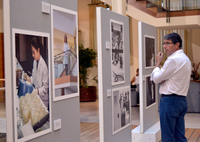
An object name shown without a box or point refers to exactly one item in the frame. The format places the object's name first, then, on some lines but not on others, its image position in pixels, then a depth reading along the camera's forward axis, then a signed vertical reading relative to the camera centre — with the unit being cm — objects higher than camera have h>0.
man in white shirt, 356 -30
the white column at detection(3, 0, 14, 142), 213 +1
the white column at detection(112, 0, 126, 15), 538 +114
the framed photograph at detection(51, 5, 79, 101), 273 +15
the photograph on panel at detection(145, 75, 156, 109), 547 -51
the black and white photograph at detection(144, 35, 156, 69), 539 +29
